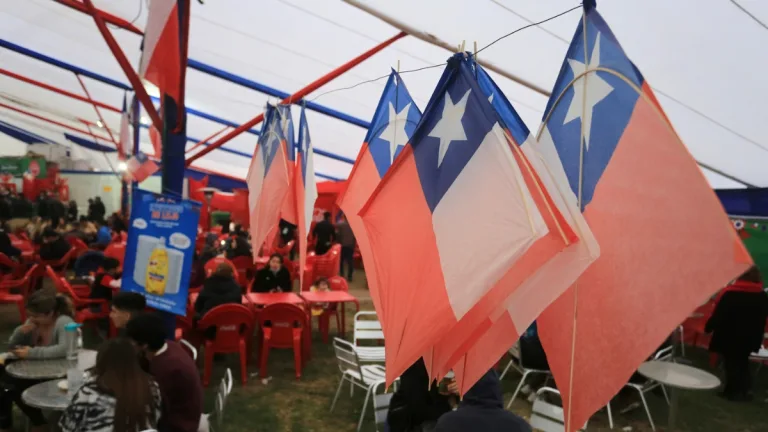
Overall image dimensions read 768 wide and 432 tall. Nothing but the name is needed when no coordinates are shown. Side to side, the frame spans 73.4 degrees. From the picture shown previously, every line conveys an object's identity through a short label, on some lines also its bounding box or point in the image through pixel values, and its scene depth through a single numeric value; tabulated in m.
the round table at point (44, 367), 3.44
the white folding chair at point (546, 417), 3.44
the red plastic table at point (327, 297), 6.23
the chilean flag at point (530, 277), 1.55
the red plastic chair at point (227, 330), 5.12
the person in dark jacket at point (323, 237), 10.85
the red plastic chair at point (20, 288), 6.48
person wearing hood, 2.16
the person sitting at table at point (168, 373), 2.84
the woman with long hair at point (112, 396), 2.49
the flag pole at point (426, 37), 4.10
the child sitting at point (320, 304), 6.70
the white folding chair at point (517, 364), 4.92
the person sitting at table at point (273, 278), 6.61
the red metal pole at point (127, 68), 4.05
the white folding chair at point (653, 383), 4.61
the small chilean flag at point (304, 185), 4.21
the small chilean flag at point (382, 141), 3.56
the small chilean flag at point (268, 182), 4.64
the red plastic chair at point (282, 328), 5.50
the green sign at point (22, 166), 19.30
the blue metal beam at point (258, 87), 7.15
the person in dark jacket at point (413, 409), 2.90
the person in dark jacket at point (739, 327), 5.41
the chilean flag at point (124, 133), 10.28
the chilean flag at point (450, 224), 1.62
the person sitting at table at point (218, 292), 5.44
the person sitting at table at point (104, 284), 5.96
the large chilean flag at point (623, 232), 1.56
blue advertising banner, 3.90
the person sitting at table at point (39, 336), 3.71
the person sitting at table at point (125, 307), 3.36
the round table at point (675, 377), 4.27
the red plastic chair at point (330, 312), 6.97
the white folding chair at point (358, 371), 4.50
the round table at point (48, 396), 3.06
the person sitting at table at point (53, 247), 7.91
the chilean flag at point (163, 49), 3.27
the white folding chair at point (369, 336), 5.11
